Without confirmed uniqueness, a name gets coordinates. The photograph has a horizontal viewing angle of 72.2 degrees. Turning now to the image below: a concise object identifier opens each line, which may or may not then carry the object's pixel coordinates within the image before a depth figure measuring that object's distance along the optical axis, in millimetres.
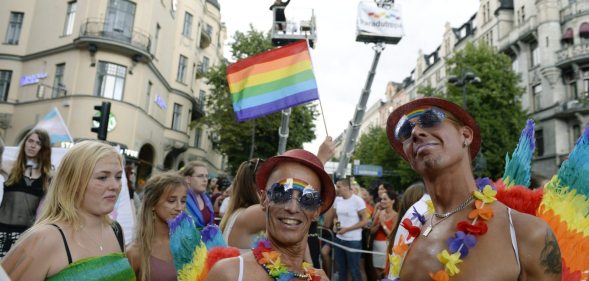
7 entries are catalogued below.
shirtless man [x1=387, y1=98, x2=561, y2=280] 1688
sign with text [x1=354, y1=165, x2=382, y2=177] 21252
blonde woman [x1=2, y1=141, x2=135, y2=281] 1934
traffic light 8344
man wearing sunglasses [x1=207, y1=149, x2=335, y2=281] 1859
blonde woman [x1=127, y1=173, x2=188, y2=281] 2943
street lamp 14950
